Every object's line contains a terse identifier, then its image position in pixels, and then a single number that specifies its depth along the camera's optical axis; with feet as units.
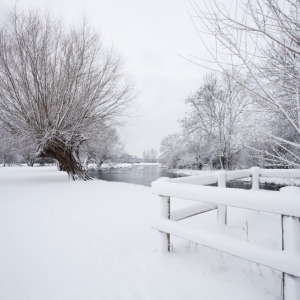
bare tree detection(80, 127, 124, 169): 39.45
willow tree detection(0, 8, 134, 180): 31.60
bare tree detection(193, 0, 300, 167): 6.36
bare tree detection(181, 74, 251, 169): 69.97
